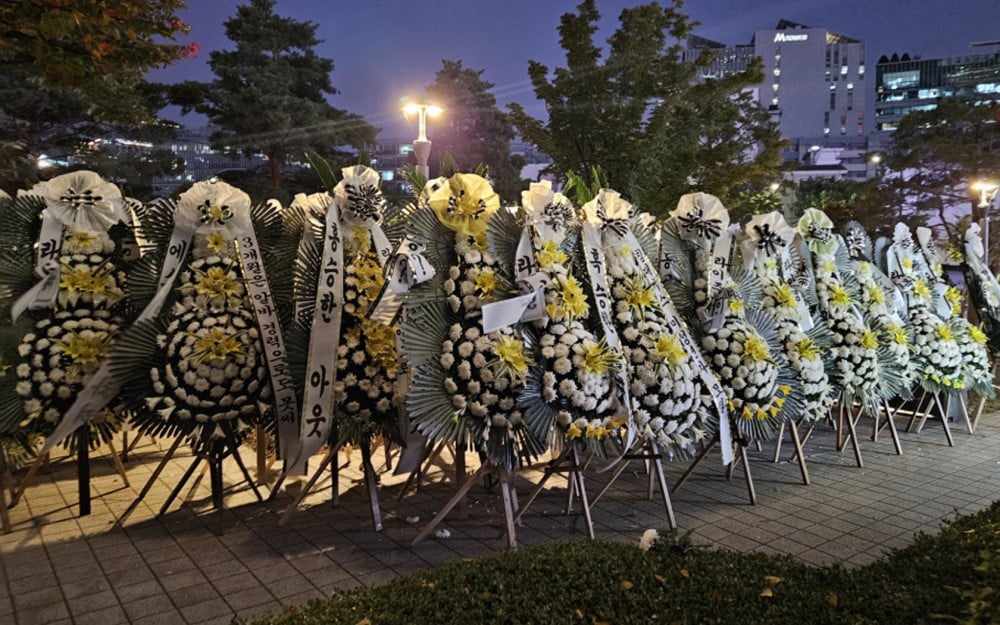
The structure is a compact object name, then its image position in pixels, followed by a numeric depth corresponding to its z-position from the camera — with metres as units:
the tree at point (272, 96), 22.16
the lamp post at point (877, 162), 16.81
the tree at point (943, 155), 14.92
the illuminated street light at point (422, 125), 8.31
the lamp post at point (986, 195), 11.67
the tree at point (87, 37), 4.49
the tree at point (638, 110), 16.03
